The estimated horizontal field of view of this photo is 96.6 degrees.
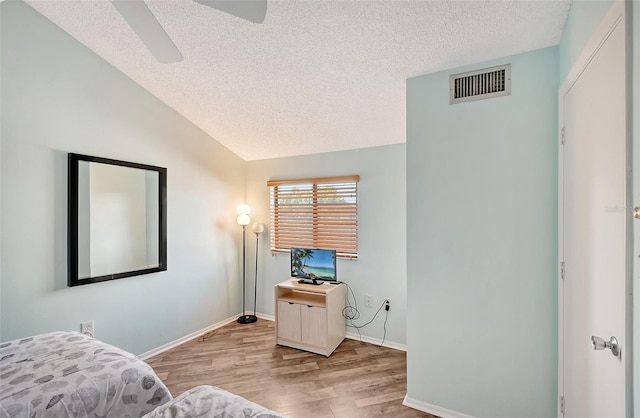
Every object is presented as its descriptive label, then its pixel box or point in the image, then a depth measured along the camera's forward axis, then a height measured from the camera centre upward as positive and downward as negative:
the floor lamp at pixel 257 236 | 3.78 -0.38
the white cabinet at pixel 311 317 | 2.91 -1.14
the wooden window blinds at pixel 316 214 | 3.32 -0.06
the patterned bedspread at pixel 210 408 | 1.10 -0.80
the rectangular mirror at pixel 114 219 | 2.39 -0.10
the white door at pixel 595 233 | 0.98 -0.10
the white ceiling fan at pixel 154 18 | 1.29 +0.95
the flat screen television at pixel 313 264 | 3.12 -0.62
